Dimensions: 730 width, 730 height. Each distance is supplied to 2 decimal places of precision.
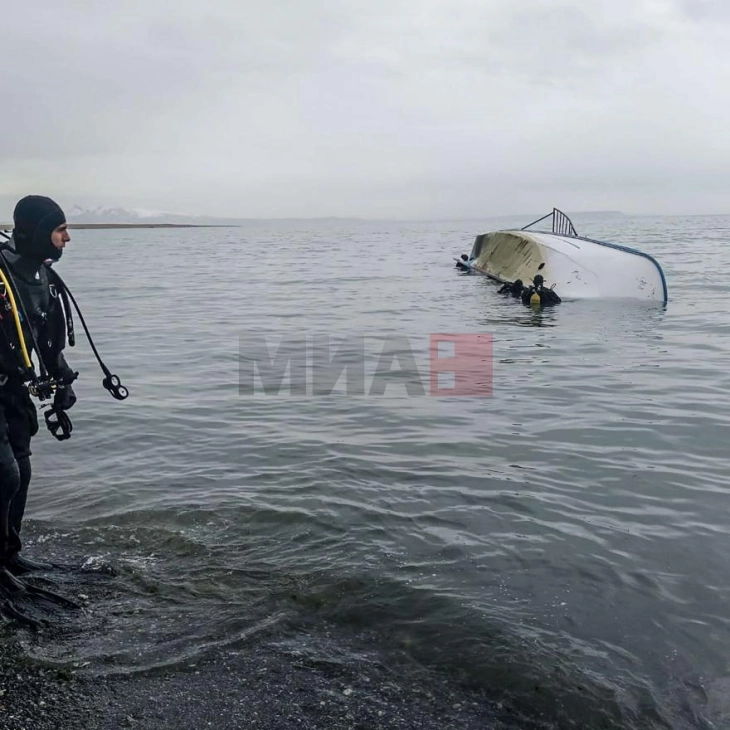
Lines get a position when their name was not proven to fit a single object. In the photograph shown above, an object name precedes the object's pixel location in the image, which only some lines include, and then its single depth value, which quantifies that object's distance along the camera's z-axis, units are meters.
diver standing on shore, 4.62
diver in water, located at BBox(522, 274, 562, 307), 19.86
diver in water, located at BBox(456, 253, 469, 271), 33.44
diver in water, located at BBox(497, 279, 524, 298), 21.65
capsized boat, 20.55
